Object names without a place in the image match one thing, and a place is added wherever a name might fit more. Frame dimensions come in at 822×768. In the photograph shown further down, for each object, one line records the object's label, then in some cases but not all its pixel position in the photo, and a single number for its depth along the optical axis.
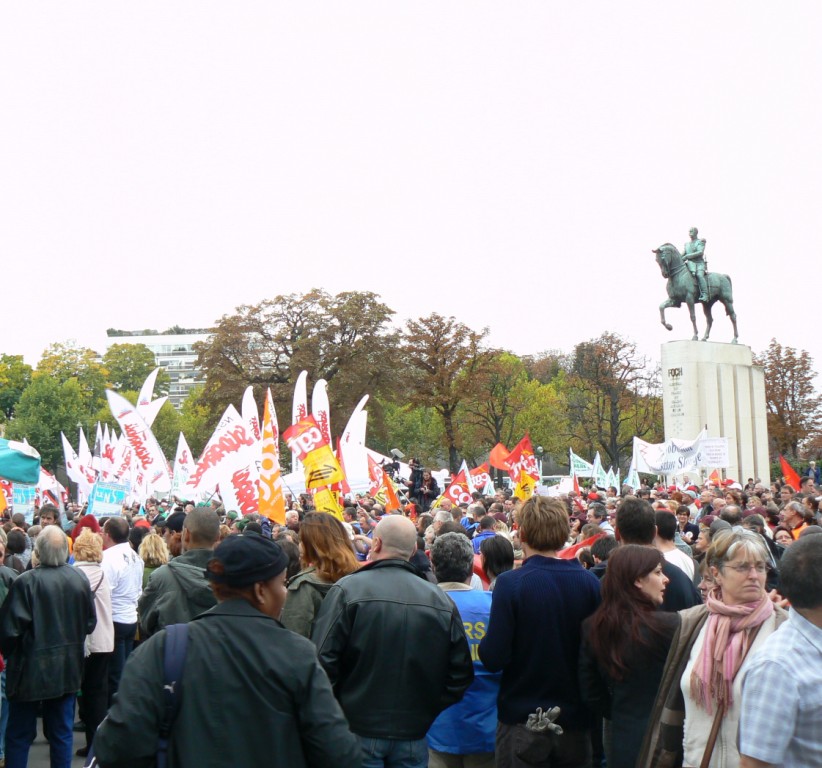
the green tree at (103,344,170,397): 113.62
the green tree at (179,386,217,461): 87.38
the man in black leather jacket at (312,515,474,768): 4.61
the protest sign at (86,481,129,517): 18.06
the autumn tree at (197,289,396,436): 59.22
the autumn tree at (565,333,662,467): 64.12
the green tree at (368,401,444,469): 72.25
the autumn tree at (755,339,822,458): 66.31
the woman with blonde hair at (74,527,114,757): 7.90
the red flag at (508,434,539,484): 21.56
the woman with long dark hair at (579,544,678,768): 4.55
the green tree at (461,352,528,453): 63.53
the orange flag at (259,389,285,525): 14.69
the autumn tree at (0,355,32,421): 95.75
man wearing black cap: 3.17
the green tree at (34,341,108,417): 98.19
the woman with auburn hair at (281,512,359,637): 5.41
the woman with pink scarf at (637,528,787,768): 3.85
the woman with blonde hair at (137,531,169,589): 8.75
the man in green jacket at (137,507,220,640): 6.01
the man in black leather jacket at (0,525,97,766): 6.86
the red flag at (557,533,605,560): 7.89
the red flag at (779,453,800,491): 21.61
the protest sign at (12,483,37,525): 20.95
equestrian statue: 34.38
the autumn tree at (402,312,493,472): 59.91
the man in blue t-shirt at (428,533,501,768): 5.45
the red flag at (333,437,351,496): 21.60
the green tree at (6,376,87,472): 78.56
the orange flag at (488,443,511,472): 24.08
